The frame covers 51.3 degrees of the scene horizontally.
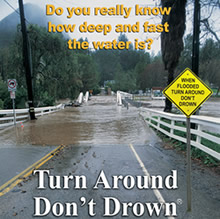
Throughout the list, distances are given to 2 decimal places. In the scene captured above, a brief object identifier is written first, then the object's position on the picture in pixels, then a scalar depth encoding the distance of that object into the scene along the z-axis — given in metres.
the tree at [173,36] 12.97
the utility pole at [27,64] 17.44
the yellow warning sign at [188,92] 4.35
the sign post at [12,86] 14.15
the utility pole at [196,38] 9.84
